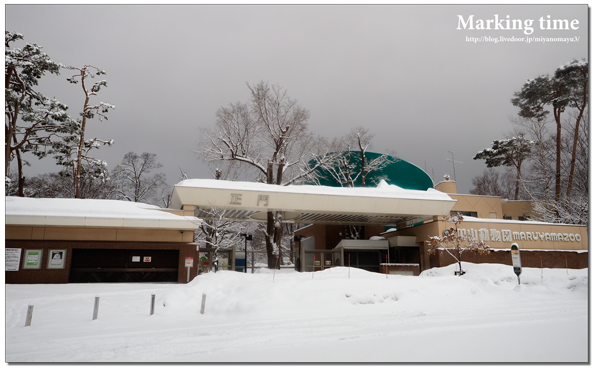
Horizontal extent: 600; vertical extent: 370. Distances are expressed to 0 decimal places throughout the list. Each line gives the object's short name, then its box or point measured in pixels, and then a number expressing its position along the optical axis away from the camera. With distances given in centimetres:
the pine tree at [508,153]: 4194
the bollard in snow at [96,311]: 995
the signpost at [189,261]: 2014
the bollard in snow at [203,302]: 1070
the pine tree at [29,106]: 1679
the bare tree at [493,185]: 5516
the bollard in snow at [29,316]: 891
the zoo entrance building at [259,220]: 1959
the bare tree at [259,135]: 3104
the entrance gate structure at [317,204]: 2384
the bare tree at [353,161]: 3638
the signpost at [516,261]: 1342
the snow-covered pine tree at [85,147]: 2834
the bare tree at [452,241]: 2263
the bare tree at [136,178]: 3997
